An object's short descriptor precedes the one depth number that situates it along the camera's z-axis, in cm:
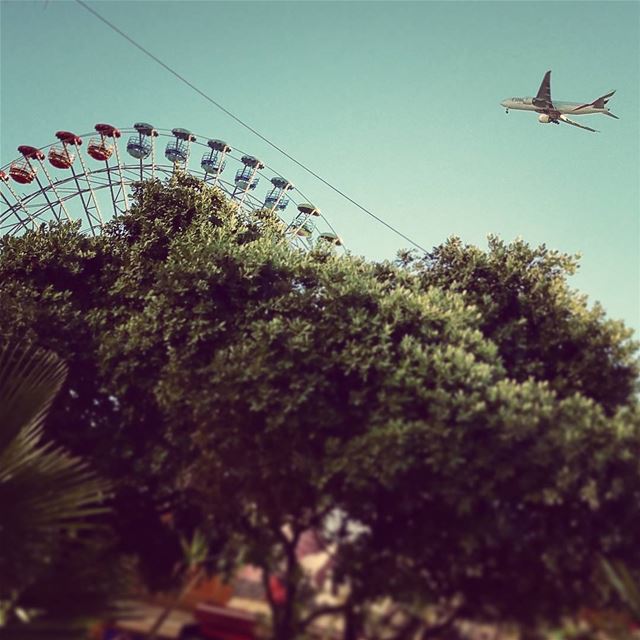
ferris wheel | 2372
